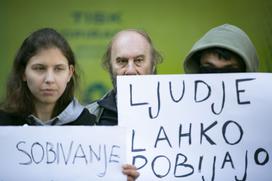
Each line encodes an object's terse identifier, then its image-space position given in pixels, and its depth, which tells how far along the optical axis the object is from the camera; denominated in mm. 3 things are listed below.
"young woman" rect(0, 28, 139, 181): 4586
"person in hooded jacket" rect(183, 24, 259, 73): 4852
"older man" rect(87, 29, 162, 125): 5125
